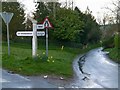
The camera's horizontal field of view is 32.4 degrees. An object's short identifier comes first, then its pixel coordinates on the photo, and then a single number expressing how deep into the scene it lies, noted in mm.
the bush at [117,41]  20652
